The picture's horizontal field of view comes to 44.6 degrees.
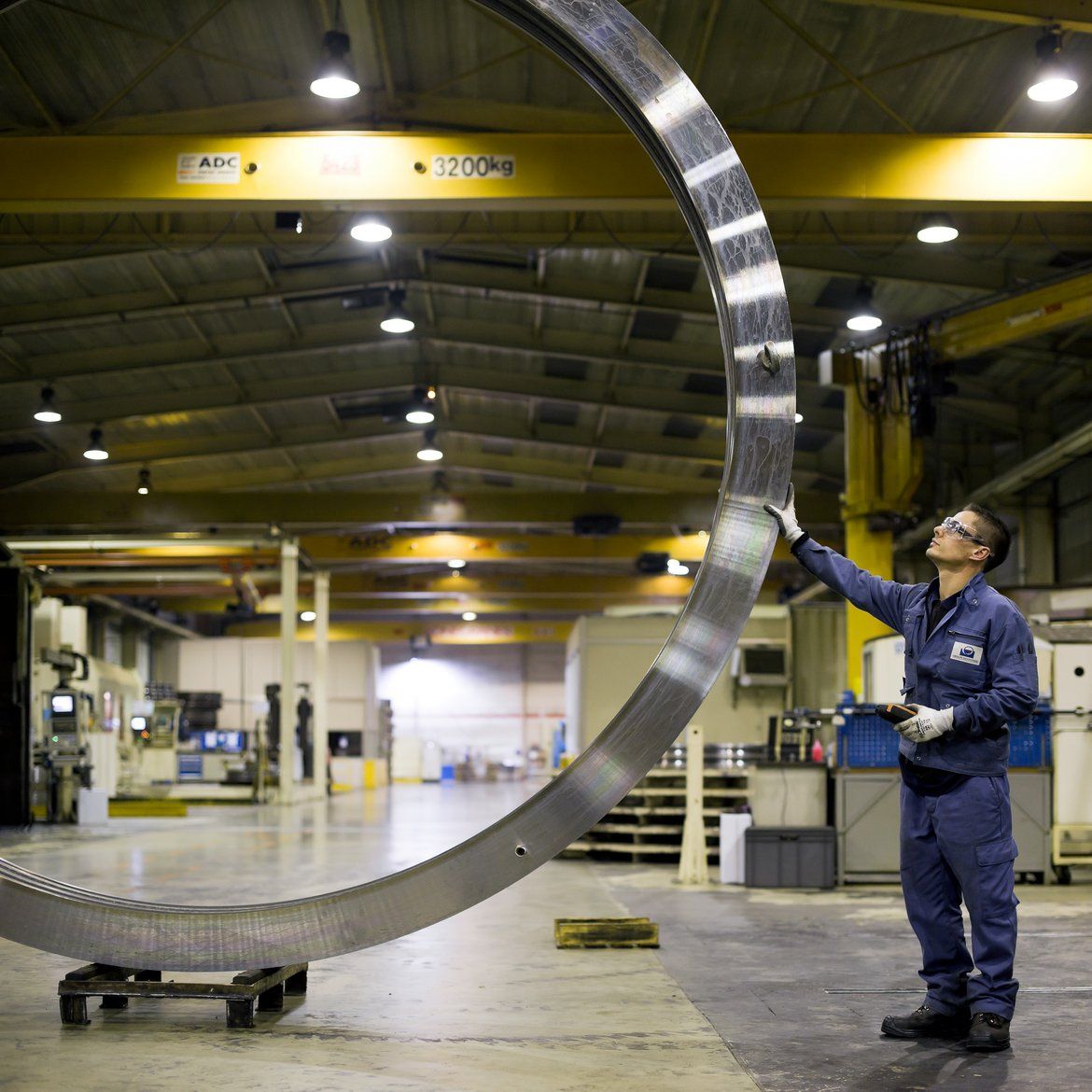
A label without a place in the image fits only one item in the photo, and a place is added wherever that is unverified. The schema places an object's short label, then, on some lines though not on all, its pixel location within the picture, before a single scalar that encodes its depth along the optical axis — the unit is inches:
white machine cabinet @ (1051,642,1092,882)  352.5
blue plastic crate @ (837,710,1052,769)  358.6
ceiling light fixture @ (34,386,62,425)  655.1
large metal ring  145.5
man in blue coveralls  152.0
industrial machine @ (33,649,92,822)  612.1
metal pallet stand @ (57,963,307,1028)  160.1
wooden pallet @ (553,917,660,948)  232.5
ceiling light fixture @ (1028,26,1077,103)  332.2
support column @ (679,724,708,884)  346.0
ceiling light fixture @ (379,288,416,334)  579.5
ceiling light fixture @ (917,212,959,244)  434.0
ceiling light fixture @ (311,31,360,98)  346.0
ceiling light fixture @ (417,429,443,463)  780.6
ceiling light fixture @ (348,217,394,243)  449.1
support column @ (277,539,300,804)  761.0
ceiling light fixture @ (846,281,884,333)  516.4
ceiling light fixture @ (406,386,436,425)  705.0
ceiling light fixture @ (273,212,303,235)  443.8
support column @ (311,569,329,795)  885.8
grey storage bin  343.9
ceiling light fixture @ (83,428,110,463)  721.6
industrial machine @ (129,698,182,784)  982.4
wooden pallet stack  415.8
